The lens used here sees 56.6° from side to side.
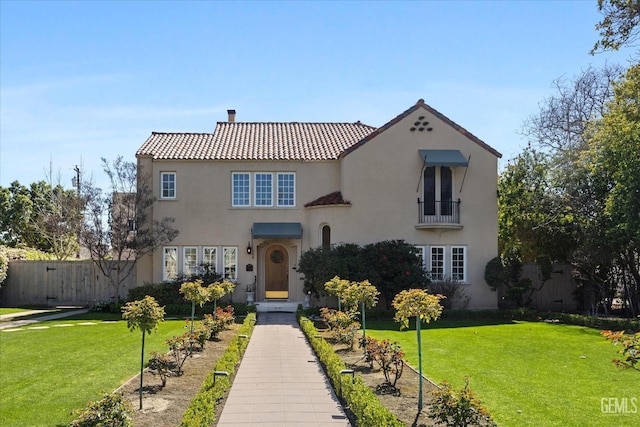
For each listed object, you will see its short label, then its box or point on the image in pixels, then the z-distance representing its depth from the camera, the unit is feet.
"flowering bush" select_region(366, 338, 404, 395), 35.94
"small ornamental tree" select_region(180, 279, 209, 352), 54.60
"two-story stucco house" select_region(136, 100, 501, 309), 86.99
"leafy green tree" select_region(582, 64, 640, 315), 63.10
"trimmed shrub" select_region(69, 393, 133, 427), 24.80
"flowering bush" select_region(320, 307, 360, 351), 52.31
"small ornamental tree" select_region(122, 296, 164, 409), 33.83
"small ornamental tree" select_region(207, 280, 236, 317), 63.93
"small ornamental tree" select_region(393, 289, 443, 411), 32.55
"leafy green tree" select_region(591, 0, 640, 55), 54.08
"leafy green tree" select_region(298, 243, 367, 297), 78.79
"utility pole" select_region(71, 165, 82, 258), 88.69
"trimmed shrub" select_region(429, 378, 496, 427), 25.44
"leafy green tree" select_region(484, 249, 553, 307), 86.07
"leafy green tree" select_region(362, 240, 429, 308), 80.12
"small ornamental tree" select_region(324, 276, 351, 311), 59.21
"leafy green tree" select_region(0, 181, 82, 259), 130.03
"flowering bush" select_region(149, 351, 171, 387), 36.35
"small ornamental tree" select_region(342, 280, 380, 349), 50.31
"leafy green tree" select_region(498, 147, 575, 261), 85.15
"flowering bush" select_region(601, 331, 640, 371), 21.43
